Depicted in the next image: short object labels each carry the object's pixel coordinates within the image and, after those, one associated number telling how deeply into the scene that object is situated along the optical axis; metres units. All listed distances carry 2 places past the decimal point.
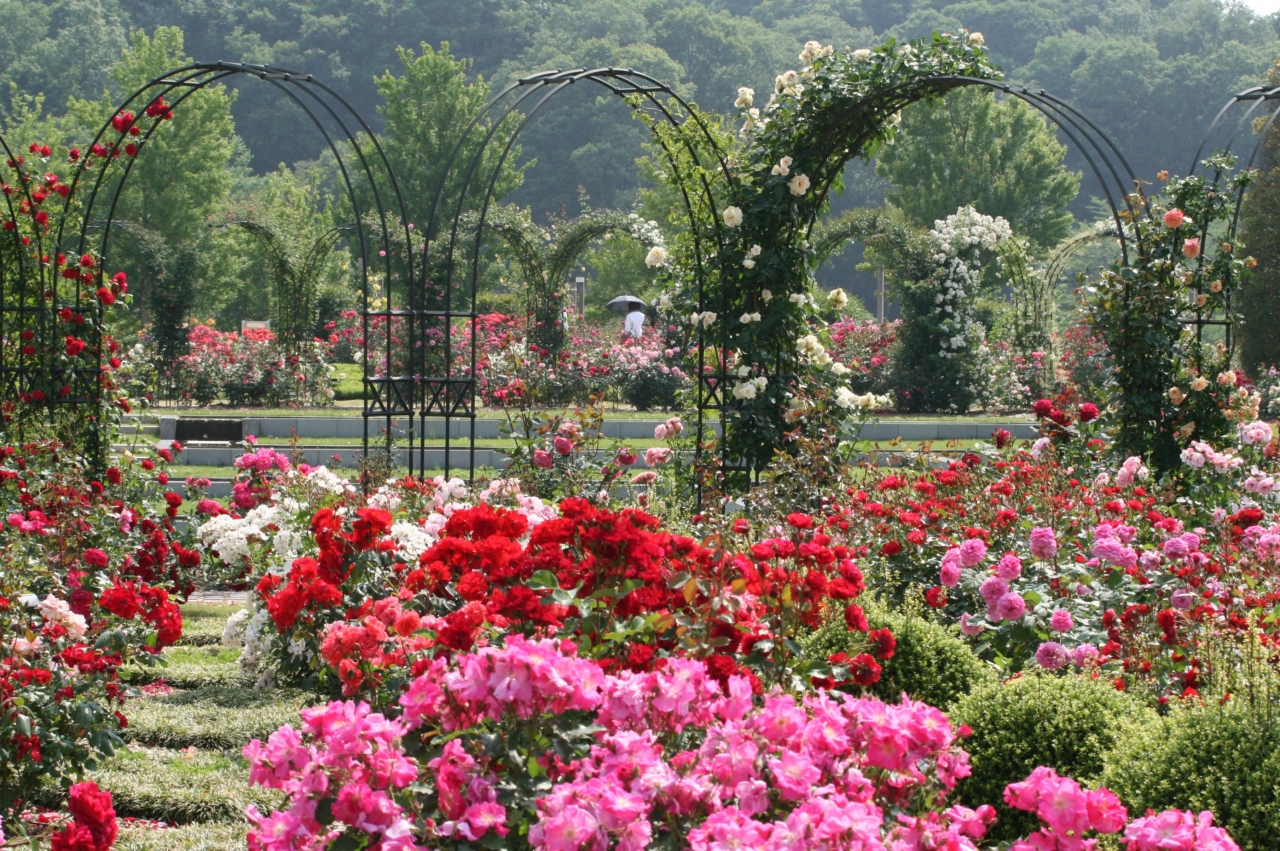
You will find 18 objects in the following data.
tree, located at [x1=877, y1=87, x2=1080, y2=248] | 60.50
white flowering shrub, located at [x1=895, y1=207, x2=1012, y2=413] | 30.95
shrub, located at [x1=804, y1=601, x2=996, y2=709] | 6.85
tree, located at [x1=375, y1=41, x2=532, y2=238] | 55.22
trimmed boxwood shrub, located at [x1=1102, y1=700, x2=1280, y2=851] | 4.93
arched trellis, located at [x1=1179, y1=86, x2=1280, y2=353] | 14.76
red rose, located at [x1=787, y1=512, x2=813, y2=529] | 6.66
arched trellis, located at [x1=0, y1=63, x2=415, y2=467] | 14.46
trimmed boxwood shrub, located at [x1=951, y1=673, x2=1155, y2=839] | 5.87
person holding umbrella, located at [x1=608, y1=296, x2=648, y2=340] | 38.76
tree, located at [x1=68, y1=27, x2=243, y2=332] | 51.22
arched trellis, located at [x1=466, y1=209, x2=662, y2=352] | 31.89
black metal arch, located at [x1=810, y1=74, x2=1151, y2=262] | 13.69
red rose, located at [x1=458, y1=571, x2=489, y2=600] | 4.87
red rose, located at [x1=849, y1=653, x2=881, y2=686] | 5.14
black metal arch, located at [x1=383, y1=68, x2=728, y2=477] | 14.55
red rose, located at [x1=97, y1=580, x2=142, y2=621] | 6.65
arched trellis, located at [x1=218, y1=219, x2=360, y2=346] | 33.00
